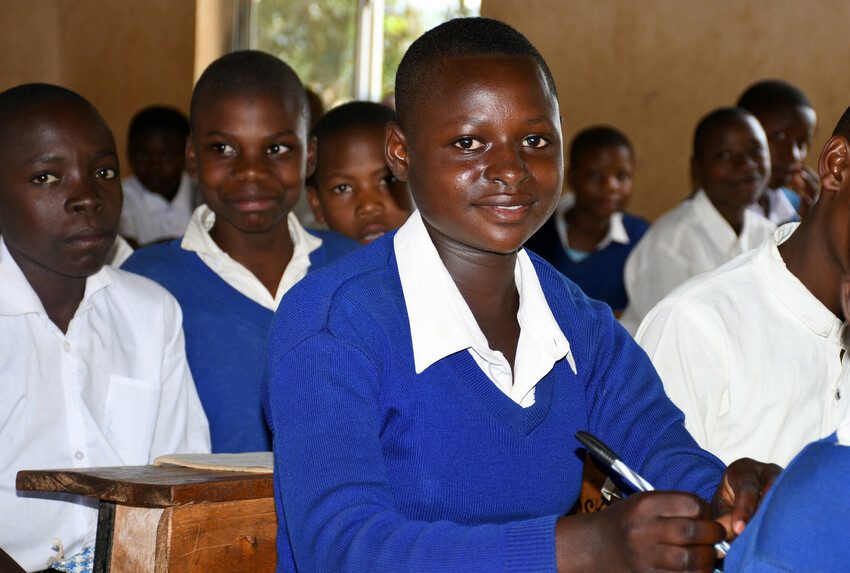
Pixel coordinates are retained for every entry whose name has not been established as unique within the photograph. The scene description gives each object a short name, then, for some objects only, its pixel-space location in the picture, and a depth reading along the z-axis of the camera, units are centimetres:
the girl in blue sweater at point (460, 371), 124
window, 709
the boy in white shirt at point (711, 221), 402
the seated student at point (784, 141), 477
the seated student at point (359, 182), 313
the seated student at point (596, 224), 510
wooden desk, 150
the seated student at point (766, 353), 182
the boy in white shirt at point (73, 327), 209
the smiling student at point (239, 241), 249
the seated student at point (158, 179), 641
